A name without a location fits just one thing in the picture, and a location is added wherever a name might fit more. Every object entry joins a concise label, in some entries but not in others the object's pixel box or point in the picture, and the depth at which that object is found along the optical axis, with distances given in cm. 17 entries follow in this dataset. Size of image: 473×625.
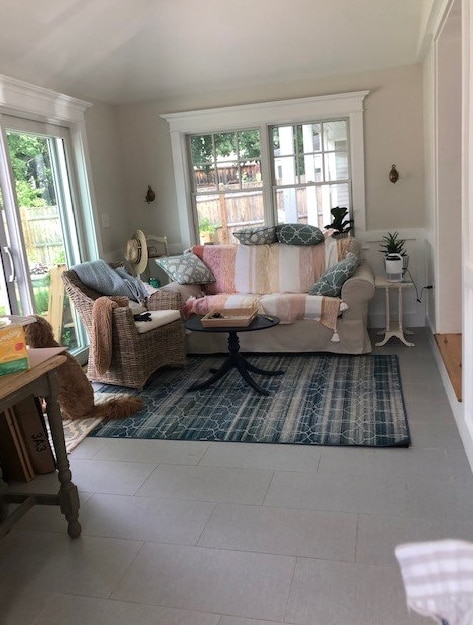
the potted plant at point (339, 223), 497
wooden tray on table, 360
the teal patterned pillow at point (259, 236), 502
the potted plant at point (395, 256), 455
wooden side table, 205
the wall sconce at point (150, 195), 551
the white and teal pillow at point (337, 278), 433
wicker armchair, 385
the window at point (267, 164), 503
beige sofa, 428
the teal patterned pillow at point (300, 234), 484
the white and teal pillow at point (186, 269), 486
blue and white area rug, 302
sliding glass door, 384
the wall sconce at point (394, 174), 491
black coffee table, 363
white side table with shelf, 447
